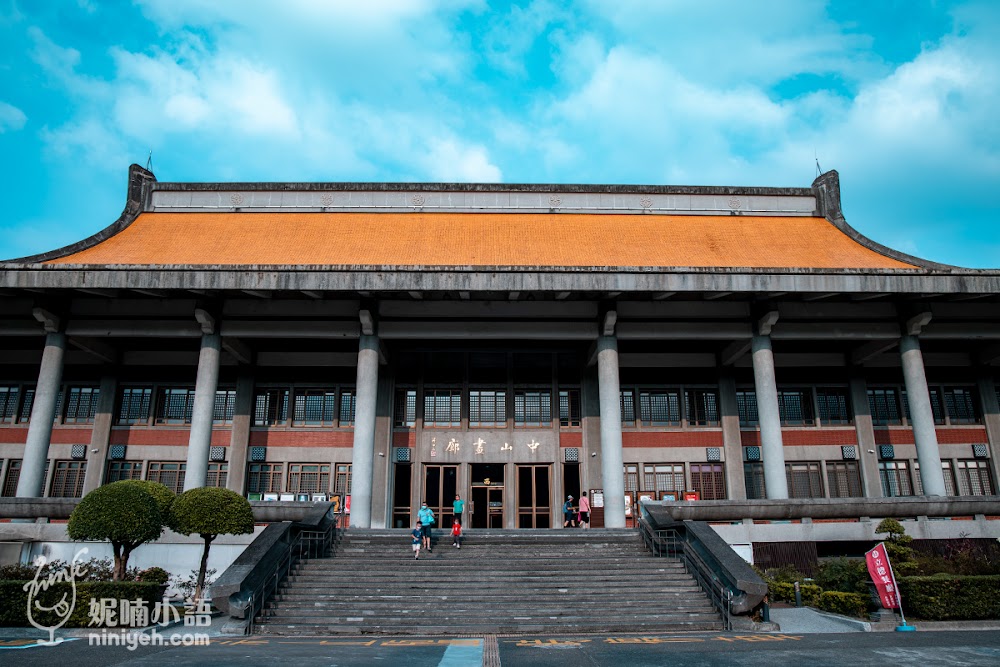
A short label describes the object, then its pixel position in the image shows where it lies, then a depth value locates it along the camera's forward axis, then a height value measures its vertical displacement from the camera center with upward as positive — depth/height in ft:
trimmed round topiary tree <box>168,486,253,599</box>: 51.26 +0.00
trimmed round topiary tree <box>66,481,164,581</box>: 48.19 -0.29
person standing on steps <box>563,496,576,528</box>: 78.18 -0.35
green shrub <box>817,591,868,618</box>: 48.09 -6.27
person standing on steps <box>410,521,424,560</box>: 55.57 -1.95
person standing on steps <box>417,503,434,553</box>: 57.06 -0.62
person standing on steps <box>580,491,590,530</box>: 74.23 -0.07
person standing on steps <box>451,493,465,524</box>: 63.00 +0.46
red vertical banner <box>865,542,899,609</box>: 45.93 -4.28
